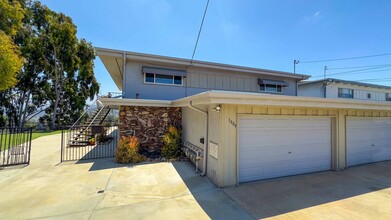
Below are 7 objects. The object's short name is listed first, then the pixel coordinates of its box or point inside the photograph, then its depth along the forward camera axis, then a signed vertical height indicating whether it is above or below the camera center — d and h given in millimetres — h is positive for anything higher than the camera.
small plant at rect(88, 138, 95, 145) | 10647 -1743
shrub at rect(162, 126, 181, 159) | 7879 -1398
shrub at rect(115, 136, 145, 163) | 7117 -1623
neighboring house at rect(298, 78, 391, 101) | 17391 +2953
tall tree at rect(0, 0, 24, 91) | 6288 +2614
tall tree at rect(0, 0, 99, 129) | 17703 +4789
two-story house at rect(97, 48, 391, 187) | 4875 -421
